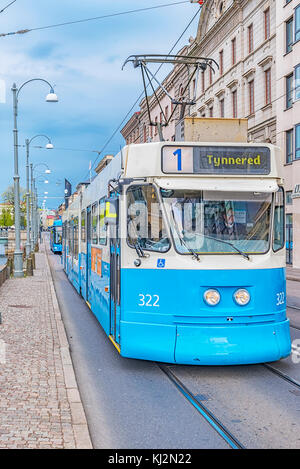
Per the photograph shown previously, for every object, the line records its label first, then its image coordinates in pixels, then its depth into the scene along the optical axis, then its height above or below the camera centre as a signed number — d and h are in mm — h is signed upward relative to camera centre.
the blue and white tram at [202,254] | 6672 -233
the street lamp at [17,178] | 22984 +2392
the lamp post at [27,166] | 36031 +4603
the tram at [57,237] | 52319 -94
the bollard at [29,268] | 23606 -1316
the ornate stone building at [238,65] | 31953 +10823
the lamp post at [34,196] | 49003 +4517
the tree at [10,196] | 128212 +9389
